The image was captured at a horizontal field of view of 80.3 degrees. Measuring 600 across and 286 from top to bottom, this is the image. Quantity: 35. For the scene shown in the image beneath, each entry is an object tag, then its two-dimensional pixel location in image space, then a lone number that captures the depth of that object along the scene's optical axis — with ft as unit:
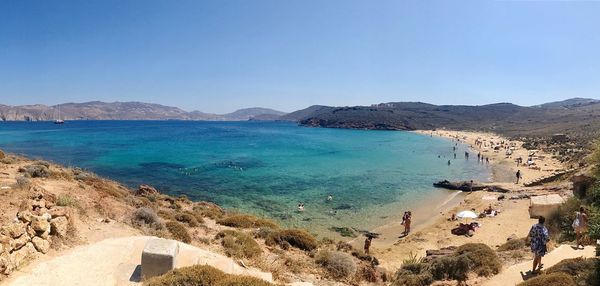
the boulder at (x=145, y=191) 71.62
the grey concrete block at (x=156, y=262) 27.55
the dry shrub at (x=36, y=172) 62.89
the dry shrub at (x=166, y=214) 51.79
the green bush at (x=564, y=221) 46.65
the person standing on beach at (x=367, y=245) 55.88
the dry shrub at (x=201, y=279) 24.40
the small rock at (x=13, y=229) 26.43
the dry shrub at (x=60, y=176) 63.62
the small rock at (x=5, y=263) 25.57
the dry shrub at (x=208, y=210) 60.84
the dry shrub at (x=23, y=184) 44.39
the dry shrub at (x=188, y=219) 50.75
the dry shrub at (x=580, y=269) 24.60
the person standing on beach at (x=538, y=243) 31.12
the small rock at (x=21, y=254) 26.86
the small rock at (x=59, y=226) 32.68
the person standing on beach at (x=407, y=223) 71.32
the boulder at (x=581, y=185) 56.24
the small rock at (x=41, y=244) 29.71
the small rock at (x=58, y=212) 34.08
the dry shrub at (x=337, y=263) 38.33
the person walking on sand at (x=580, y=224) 39.14
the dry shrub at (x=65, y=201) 40.96
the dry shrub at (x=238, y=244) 38.95
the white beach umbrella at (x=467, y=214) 70.43
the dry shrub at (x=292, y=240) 46.03
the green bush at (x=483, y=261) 34.86
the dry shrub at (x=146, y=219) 43.88
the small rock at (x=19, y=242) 27.07
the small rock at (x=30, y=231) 29.35
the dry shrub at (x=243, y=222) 54.70
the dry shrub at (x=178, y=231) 42.33
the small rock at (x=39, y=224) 30.09
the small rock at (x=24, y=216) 29.09
